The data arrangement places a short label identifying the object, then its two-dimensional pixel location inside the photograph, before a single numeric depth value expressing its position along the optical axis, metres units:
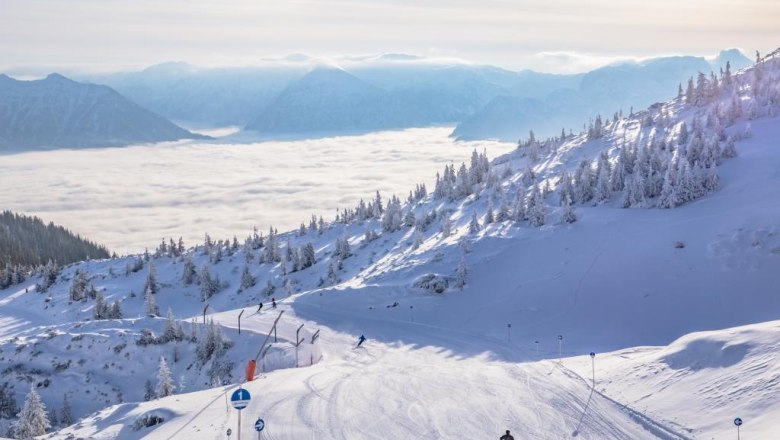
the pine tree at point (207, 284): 106.12
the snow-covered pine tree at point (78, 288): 112.50
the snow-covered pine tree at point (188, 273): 113.50
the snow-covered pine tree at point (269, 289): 96.03
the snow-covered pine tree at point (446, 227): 85.39
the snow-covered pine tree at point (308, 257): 105.19
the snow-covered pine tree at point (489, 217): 86.99
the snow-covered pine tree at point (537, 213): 77.12
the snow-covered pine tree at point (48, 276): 127.57
